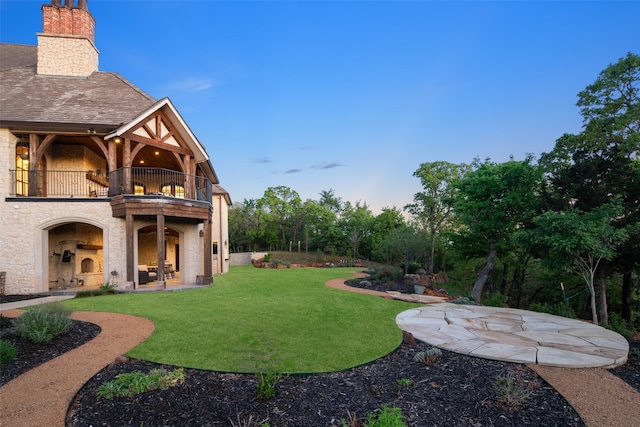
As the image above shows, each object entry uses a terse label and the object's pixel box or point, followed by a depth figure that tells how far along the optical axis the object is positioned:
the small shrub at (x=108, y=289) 10.88
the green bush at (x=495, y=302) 10.41
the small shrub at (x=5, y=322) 6.21
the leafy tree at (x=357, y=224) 32.31
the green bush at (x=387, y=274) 15.69
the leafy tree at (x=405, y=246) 20.09
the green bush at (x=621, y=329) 6.57
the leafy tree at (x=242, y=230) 42.19
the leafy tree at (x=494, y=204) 10.65
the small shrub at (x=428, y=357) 4.73
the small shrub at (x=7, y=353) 4.47
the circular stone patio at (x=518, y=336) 4.82
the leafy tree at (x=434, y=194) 24.20
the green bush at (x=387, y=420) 2.87
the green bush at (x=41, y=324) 5.32
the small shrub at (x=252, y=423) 3.06
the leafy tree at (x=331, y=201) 46.74
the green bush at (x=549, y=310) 9.08
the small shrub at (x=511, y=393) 3.52
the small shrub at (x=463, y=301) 9.75
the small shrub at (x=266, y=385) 3.62
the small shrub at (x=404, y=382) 4.03
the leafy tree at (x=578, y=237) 6.93
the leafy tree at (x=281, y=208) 41.66
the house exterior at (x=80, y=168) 11.36
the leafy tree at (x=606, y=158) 7.75
